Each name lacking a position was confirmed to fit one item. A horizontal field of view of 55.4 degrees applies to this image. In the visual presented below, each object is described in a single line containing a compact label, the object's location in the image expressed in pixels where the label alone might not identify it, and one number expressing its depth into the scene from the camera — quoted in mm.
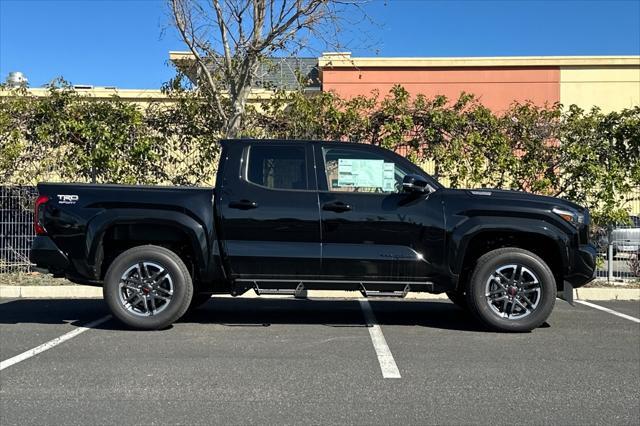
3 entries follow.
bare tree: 10203
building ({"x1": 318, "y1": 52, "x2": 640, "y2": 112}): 23062
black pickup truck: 6387
